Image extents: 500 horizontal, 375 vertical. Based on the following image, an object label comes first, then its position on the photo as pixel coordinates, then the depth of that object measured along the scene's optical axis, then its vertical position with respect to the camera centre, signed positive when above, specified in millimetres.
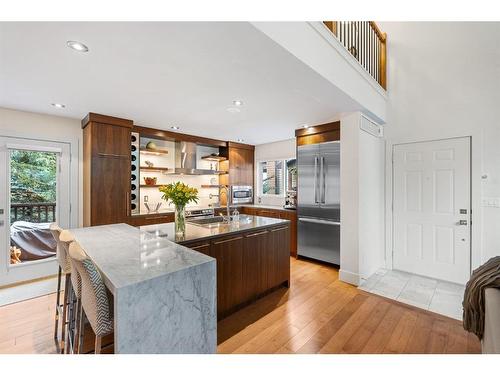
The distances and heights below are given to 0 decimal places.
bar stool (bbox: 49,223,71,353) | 1819 -643
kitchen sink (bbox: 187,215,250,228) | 2842 -442
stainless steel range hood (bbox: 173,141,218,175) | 4855 +647
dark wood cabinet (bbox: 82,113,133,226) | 3375 +274
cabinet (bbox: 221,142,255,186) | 5555 +578
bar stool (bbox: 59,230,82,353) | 1433 -645
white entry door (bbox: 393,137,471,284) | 3119 -309
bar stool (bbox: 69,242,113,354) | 1169 -559
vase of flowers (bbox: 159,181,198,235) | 2250 -96
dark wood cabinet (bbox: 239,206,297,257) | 4383 -554
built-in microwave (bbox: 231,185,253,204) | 5484 -163
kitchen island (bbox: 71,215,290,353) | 1069 -527
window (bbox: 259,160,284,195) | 5696 +264
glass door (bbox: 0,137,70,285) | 3170 -235
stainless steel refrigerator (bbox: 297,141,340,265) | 3678 -233
